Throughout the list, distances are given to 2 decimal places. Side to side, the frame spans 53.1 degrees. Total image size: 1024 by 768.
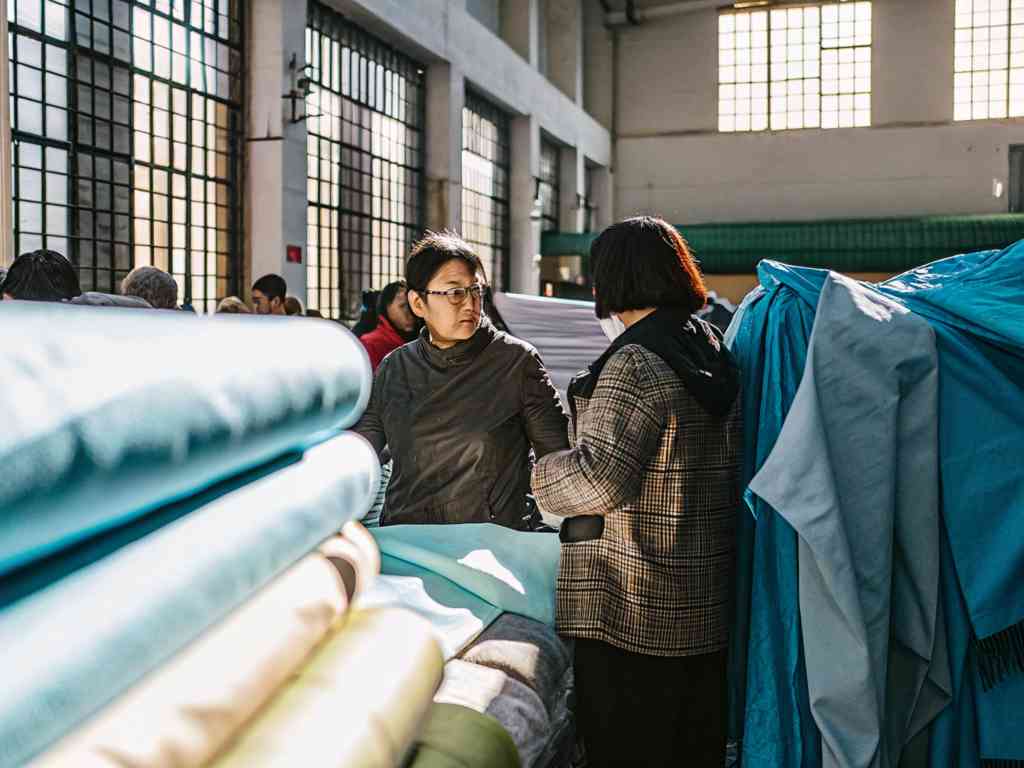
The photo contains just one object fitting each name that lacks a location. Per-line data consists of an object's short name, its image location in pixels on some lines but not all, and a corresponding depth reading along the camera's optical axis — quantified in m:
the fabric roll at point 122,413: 0.55
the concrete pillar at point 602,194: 26.27
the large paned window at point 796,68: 24.86
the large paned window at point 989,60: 24.02
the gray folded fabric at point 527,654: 1.52
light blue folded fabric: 1.81
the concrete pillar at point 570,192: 23.52
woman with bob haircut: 2.01
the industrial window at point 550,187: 22.44
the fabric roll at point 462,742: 1.03
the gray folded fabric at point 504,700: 1.30
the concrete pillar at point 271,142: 11.23
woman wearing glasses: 2.67
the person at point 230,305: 7.07
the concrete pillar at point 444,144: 16.11
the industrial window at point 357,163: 13.02
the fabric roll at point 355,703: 0.78
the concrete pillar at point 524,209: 20.23
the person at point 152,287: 4.64
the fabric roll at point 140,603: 0.56
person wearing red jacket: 4.73
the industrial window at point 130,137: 8.41
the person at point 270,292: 6.99
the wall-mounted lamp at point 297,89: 11.30
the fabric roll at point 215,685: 0.64
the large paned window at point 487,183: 18.28
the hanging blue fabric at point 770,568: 2.06
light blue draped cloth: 1.90
